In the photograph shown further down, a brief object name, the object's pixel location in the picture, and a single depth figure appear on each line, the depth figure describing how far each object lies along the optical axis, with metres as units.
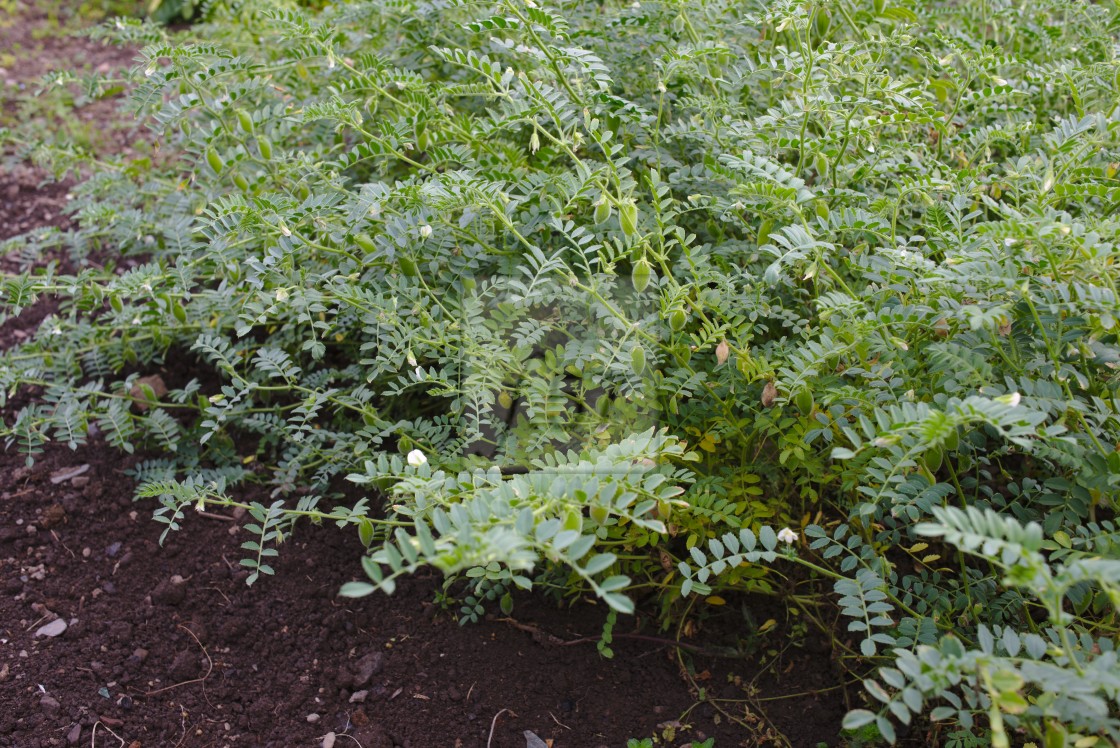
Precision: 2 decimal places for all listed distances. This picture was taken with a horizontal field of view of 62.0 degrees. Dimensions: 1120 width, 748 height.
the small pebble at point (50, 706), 1.92
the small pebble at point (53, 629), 2.10
